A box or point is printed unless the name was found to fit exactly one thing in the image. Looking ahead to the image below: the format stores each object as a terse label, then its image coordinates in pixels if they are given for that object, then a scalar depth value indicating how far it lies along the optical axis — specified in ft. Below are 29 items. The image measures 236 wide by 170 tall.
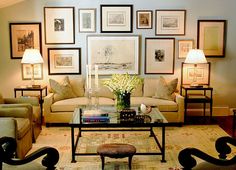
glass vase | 10.16
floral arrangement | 10.08
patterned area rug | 9.02
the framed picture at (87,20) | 13.88
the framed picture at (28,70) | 14.10
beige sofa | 12.44
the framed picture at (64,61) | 14.01
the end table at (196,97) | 13.23
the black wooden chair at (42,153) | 5.35
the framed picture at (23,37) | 13.82
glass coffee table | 9.11
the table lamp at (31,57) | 12.94
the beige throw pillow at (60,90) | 12.95
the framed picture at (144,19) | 13.95
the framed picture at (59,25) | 13.81
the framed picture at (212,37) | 14.08
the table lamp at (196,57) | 13.12
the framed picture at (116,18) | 13.88
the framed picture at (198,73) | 14.29
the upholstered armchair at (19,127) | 8.43
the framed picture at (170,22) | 13.96
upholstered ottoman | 8.39
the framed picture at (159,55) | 14.08
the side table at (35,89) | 13.04
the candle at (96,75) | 10.07
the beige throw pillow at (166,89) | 13.09
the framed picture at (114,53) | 13.99
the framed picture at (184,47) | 14.12
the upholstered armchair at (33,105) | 10.89
